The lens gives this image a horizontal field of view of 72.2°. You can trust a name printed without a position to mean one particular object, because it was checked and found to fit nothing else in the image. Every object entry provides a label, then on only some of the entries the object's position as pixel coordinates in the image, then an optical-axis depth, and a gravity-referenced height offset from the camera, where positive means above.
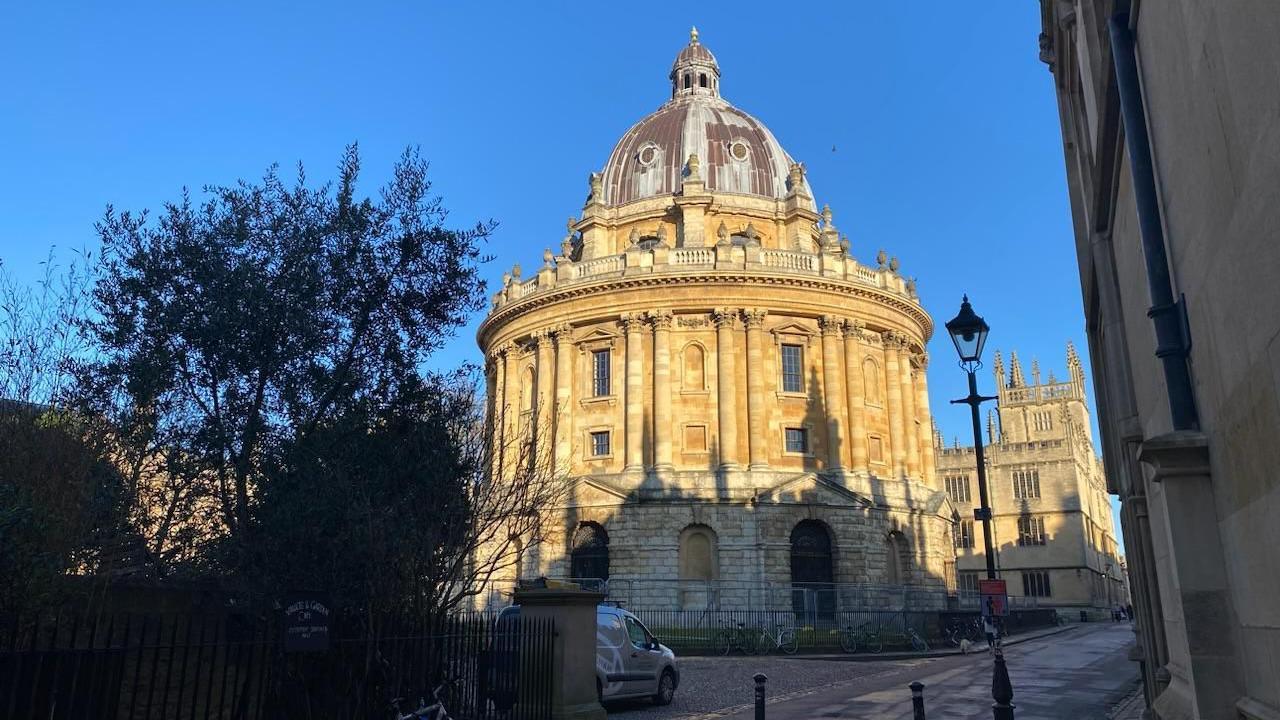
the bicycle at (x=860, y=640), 28.30 -1.22
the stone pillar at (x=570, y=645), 11.34 -0.57
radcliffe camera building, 35.47 +8.30
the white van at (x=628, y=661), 13.74 -0.95
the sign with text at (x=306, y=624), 7.59 -0.21
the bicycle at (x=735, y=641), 27.33 -1.22
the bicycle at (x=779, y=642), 27.53 -1.25
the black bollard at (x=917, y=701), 9.69 -1.07
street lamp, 11.45 +3.31
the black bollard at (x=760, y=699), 10.12 -1.10
